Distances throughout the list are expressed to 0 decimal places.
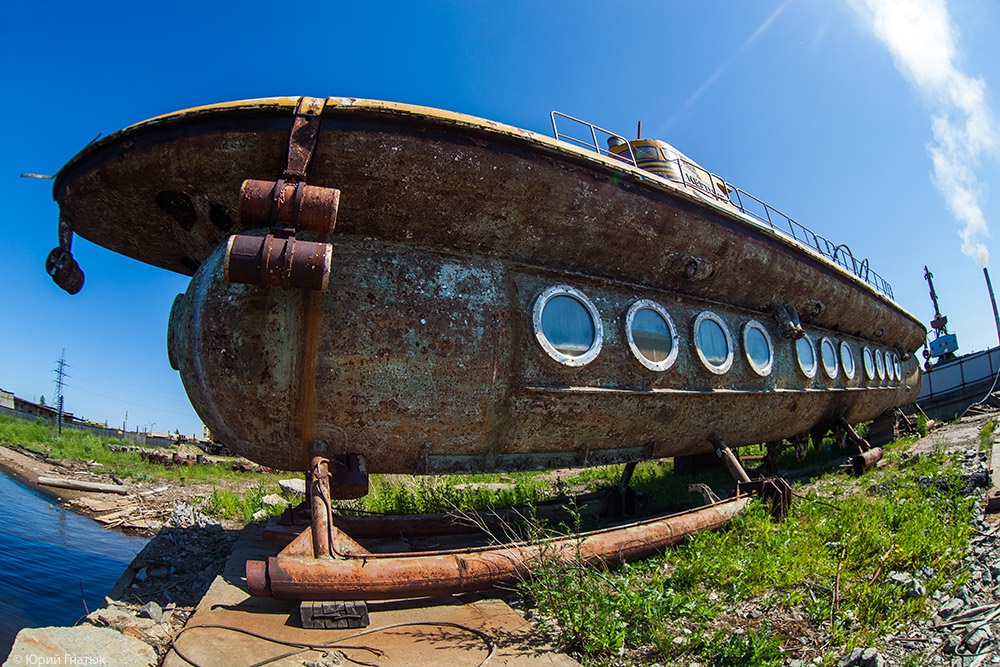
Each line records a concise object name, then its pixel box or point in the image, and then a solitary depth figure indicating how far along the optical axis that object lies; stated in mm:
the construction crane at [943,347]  24298
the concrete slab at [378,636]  2635
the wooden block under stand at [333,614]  2918
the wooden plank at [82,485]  11745
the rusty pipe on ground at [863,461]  7496
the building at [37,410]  39469
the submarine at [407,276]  3658
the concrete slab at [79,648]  2348
